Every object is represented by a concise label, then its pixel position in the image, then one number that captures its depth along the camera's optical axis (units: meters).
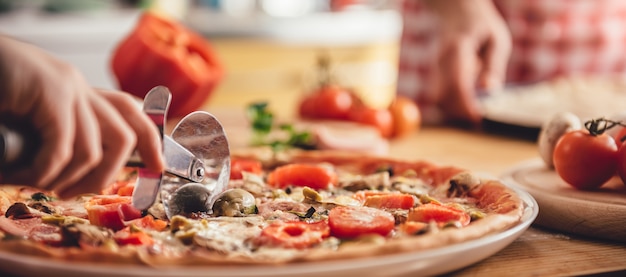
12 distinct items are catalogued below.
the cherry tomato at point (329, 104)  1.30
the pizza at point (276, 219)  0.71
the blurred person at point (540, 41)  1.75
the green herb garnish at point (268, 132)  1.10
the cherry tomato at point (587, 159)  0.86
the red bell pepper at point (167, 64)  1.22
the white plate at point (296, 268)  0.67
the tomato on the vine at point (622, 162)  0.86
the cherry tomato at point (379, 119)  1.24
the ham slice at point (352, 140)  1.11
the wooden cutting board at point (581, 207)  0.82
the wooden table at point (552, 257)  0.77
